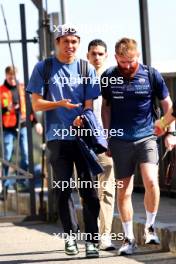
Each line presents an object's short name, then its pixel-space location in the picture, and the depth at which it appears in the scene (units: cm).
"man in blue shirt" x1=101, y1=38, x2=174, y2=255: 1658
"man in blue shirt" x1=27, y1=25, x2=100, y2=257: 1663
